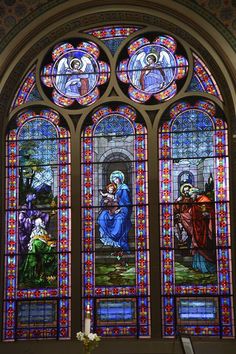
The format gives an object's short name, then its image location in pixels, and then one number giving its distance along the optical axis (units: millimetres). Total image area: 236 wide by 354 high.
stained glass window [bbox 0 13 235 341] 13602
